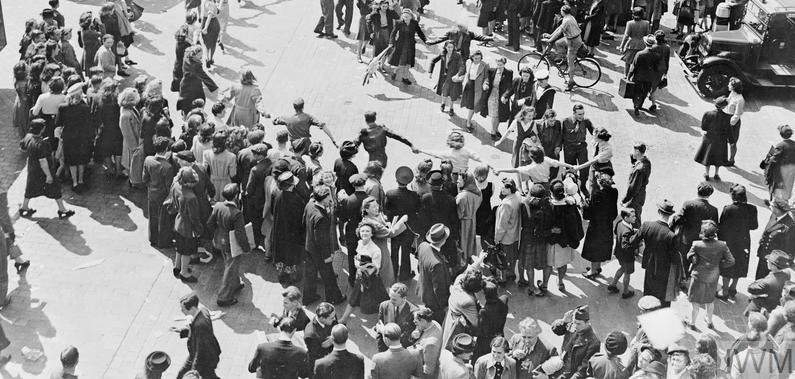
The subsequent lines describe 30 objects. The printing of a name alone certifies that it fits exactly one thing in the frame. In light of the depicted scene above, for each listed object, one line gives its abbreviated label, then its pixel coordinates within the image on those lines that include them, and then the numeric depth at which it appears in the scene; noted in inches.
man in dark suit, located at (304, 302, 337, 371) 385.4
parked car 730.2
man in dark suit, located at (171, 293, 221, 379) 389.4
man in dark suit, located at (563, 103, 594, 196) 585.0
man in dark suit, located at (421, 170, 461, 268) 481.7
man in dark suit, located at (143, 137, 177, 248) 511.5
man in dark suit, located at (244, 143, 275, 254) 501.4
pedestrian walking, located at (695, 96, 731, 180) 611.8
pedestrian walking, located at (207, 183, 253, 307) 474.0
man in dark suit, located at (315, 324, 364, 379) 365.1
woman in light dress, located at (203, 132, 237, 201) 514.0
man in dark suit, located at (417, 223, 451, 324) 433.7
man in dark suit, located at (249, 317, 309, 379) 374.0
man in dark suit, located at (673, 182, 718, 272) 478.9
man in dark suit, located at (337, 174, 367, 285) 476.7
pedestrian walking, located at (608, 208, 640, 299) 481.1
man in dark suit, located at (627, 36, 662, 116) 693.9
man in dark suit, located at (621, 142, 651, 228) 533.0
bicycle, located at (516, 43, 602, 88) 760.3
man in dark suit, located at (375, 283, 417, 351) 399.5
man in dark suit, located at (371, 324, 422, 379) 364.8
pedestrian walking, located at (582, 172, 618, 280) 488.1
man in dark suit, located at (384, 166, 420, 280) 484.4
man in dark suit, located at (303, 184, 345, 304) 463.2
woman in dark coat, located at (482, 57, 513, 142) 652.1
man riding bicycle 741.9
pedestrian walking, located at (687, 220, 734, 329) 457.4
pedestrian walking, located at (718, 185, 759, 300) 487.2
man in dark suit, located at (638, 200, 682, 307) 463.8
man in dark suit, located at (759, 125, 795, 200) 564.1
